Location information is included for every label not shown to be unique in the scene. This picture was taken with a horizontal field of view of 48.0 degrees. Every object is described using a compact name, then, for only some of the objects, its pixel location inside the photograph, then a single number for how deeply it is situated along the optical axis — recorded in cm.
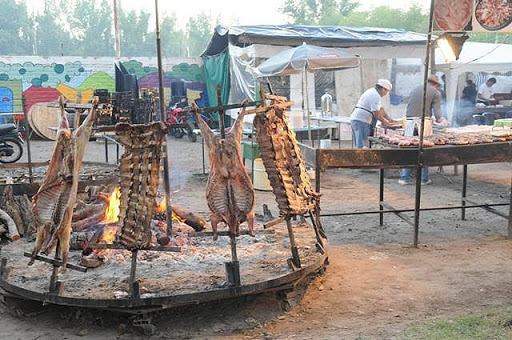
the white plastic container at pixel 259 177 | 1111
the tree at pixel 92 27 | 5709
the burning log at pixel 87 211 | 687
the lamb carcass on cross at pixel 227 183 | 526
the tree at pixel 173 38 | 6212
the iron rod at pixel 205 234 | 514
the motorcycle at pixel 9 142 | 1432
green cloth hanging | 2138
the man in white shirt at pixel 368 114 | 1209
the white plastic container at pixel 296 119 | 1373
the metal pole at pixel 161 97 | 569
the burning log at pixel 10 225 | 690
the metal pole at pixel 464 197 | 886
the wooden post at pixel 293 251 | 547
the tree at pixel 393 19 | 4938
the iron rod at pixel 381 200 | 864
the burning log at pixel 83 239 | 614
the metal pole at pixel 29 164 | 779
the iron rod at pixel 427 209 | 790
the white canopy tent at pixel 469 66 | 2012
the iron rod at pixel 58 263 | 492
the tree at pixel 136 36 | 5775
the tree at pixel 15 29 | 5409
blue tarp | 1828
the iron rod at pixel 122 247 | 494
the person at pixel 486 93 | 2101
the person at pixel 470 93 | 2102
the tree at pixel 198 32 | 6334
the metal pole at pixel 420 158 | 688
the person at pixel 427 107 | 1155
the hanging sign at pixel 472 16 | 719
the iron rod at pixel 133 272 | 482
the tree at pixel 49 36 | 5722
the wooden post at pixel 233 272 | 499
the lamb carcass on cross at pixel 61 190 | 501
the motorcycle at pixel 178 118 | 1972
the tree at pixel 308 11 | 5262
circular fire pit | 482
